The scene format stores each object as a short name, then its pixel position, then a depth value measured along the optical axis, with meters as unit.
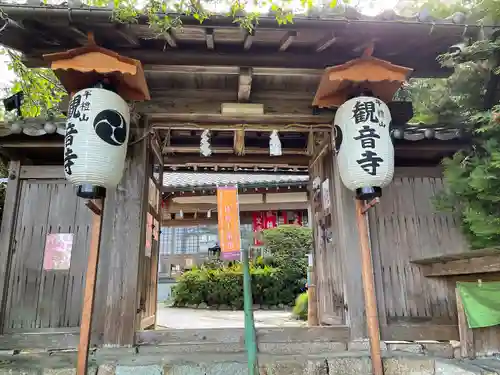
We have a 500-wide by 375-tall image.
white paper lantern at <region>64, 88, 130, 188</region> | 3.95
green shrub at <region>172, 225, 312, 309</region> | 15.64
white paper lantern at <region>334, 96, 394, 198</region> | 4.20
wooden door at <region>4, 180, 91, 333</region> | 4.91
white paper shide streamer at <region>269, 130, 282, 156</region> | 5.71
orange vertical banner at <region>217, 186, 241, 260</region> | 8.55
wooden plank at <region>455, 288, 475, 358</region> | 4.62
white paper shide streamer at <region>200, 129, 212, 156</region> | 5.79
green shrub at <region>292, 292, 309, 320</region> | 11.18
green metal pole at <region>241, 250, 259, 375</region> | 2.94
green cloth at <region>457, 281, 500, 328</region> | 4.50
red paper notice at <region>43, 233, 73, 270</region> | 5.05
